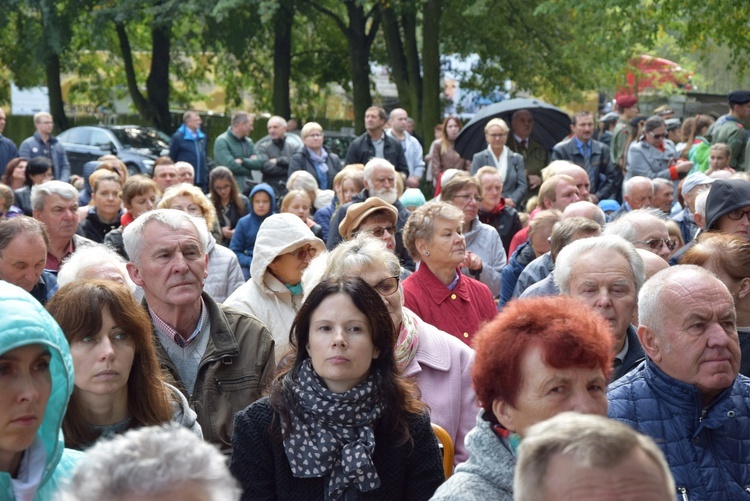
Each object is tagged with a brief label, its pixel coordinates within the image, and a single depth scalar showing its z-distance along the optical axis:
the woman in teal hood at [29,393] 6.27
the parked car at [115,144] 54.53
